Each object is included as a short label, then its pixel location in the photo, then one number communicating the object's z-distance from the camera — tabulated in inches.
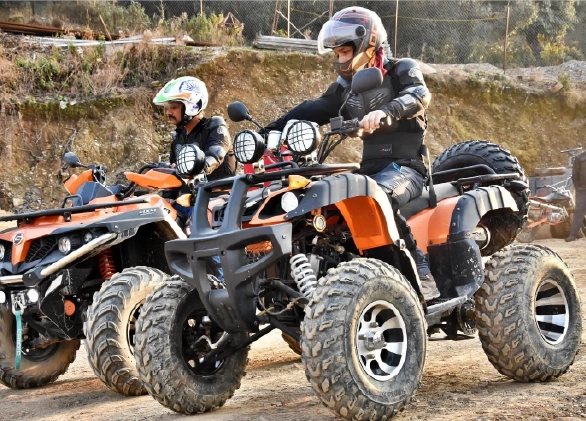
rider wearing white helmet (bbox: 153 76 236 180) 353.1
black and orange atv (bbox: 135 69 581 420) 196.2
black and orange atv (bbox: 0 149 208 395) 271.9
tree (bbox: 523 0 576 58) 1364.4
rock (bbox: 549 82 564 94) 1057.5
